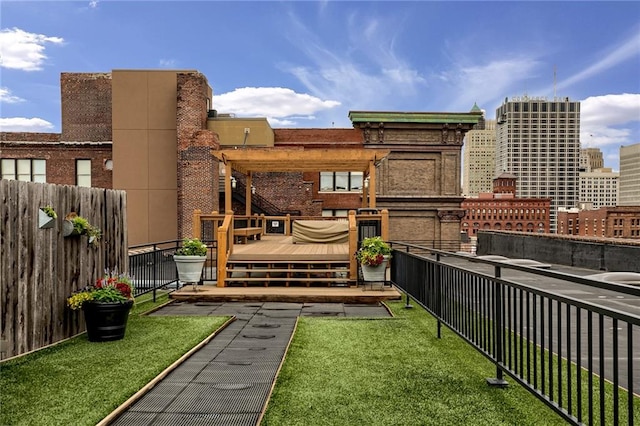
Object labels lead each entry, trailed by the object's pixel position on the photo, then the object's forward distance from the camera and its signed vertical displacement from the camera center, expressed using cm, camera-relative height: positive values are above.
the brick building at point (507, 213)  9712 -76
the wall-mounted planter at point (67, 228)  675 -27
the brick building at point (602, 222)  6462 -225
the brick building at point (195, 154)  2634 +352
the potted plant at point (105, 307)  646 -137
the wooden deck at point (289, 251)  1163 -111
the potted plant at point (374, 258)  1019 -107
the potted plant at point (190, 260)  1073 -118
